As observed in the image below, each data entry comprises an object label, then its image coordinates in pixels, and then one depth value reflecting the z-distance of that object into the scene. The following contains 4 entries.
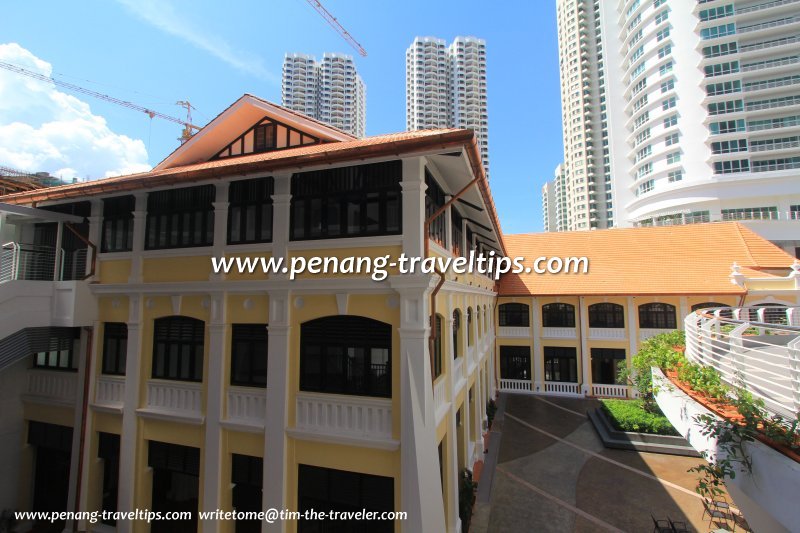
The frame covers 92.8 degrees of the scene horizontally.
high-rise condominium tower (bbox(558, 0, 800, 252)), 47.91
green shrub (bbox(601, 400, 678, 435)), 16.61
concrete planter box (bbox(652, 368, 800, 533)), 4.46
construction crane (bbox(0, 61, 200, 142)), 39.88
